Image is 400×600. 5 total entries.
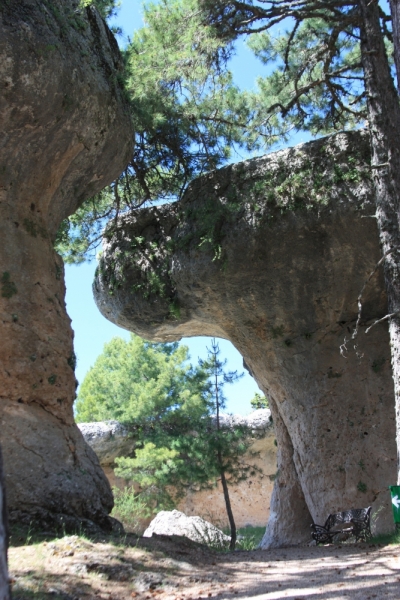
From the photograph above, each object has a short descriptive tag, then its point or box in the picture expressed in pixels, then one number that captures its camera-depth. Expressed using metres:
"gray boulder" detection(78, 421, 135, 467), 21.28
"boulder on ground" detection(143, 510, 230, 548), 15.46
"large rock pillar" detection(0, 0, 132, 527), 7.75
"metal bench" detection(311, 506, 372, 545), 9.55
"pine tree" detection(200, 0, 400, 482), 8.71
